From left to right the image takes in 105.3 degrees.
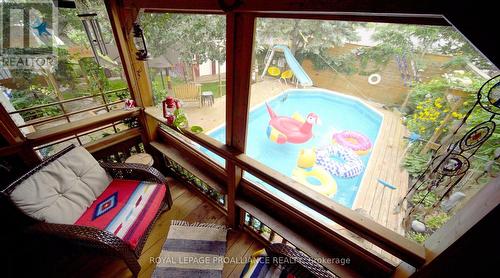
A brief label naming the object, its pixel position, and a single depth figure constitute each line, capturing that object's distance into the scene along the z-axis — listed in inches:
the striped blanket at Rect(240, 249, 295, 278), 47.2
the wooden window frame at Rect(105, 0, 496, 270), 27.6
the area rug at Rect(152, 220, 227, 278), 62.1
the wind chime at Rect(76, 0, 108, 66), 51.9
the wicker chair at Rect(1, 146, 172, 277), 47.5
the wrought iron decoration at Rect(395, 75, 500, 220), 26.3
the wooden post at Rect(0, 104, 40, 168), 51.4
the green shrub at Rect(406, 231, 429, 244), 39.5
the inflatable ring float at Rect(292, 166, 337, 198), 101.3
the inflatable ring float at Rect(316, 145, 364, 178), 85.5
